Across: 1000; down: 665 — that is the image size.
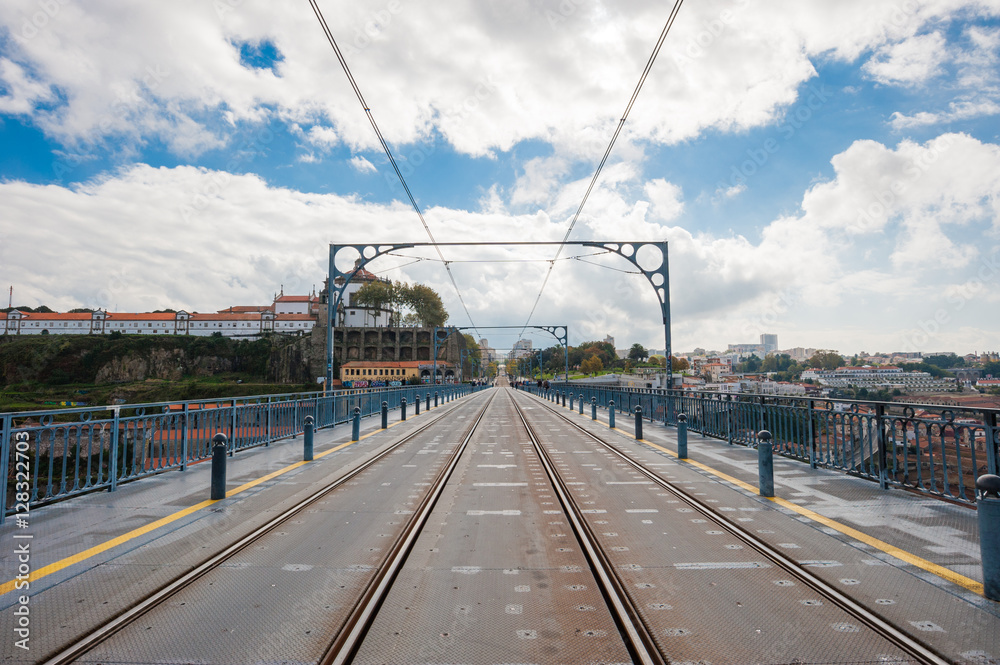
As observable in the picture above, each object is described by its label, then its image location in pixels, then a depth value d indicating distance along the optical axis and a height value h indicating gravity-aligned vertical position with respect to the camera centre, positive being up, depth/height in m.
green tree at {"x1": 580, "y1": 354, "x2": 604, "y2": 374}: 118.99 -0.42
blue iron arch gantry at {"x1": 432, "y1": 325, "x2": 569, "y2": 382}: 48.11 +2.86
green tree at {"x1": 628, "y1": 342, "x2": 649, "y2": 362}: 144.12 +2.97
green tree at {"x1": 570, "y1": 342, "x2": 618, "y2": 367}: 138.01 +3.36
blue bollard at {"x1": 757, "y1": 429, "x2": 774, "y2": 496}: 7.05 -1.46
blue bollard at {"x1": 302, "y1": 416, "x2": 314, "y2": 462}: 10.34 -1.55
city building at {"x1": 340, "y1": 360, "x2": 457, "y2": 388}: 93.81 -1.37
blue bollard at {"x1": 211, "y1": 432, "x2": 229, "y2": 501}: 6.98 -1.44
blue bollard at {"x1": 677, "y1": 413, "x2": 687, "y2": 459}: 10.51 -1.55
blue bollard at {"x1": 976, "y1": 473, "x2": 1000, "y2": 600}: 3.68 -1.25
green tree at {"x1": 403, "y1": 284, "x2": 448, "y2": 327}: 111.44 +13.27
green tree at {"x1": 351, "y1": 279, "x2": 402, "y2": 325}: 109.94 +15.12
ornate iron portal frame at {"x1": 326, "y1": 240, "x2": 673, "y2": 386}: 18.72 +3.72
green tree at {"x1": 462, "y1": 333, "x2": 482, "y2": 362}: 138.06 +6.04
